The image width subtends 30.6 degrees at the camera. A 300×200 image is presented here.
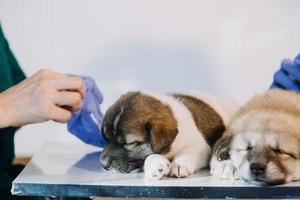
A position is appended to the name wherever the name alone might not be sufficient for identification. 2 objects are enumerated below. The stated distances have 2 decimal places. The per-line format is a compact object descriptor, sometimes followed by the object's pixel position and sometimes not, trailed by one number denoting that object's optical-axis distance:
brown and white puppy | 1.35
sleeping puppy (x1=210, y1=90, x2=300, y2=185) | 1.21
